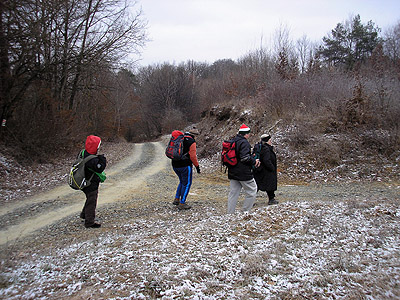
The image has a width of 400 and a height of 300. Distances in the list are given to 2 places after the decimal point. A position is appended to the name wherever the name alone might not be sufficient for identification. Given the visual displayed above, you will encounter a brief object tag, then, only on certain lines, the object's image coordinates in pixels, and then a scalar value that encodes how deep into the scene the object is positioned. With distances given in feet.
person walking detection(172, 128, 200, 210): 22.72
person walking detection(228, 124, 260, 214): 19.51
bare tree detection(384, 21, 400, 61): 93.45
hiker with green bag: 19.02
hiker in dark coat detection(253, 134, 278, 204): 23.79
